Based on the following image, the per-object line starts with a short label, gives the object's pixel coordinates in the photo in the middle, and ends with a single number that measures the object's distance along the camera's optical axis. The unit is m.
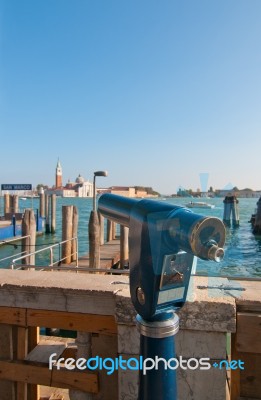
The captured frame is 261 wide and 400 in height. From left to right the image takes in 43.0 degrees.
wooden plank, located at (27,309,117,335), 1.87
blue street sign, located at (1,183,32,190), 22.75
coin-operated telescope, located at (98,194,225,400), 1.11
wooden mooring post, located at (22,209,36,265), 13.58
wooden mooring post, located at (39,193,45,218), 35.37
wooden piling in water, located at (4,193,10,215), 36.66
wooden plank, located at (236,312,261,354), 1.69
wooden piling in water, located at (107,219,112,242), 21.73
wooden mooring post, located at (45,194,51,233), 33.12
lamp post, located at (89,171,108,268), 10.88
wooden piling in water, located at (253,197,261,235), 39.66
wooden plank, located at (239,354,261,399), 1.78
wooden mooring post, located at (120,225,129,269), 14.98
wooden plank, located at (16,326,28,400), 2.01
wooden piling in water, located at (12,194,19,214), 32.61
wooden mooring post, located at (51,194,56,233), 31.66
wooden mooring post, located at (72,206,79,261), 17.50
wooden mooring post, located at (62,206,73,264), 16.83
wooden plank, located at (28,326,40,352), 2.07
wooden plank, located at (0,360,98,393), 1.90
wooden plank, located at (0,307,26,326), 1.98
